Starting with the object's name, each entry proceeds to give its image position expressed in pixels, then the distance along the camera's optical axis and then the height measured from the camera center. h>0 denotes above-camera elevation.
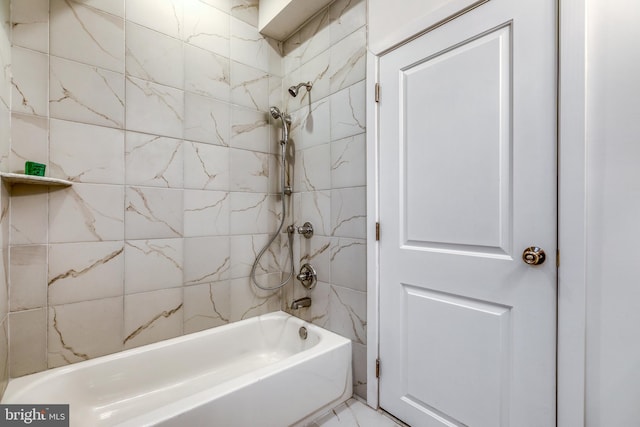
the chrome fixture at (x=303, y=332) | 1.77 -0.75
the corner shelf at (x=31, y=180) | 1.10 +0.12
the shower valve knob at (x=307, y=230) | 1.84 -0.12
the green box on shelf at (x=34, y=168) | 1.18 +0.17
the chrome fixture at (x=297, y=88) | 1.82 +0.78
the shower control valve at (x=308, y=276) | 1.82 -0.42
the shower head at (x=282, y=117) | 1.90 +0.62
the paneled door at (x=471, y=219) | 0.95 -0.03
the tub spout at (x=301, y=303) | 1.83 -0.58
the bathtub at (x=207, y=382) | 1.11 -0.80
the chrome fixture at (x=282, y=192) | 1.91 +0.13
